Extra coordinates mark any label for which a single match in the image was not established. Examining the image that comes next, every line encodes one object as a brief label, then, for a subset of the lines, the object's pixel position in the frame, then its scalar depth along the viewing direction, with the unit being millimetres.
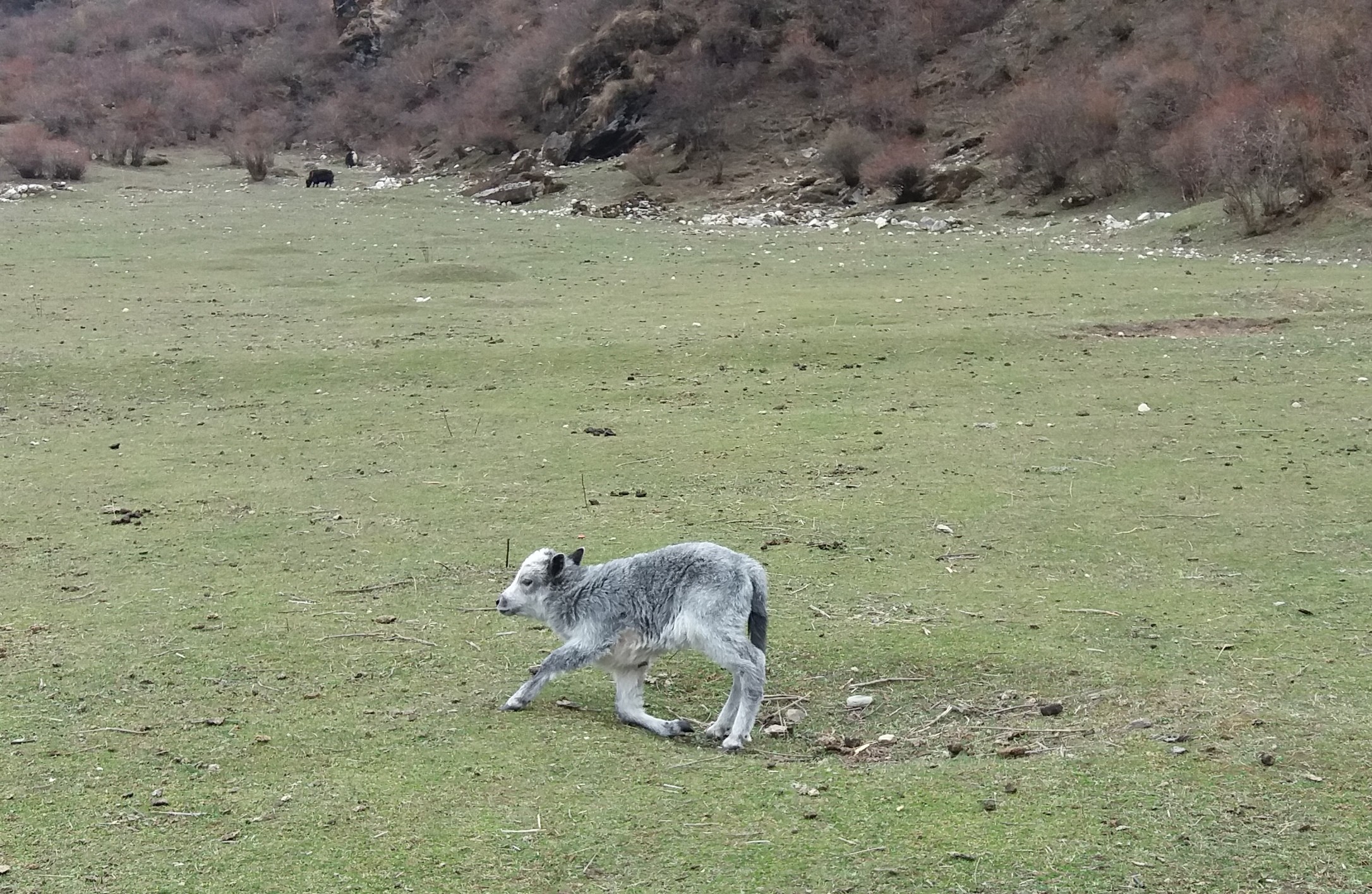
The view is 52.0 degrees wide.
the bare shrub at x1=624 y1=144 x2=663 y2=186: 42625
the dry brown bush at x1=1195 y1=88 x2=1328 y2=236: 24156
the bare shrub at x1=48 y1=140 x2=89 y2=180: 46500
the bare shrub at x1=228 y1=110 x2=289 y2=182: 51250
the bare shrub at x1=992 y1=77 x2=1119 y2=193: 33344
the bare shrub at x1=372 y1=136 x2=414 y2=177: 57531
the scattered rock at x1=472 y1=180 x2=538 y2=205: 41750
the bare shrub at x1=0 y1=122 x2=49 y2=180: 46156
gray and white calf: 5691
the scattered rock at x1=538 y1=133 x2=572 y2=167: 50125
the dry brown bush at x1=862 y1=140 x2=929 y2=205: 36000
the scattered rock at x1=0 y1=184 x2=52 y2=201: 38906
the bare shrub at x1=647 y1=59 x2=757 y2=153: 45531
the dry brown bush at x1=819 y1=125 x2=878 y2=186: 38312
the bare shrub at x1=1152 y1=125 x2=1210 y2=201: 28344
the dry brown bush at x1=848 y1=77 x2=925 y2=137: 42281
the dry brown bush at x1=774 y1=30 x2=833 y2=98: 48469
